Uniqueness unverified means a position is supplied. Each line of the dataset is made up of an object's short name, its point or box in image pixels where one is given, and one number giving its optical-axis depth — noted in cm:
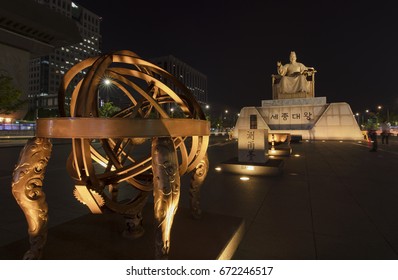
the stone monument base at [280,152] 1435
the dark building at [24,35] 4149
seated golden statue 3444
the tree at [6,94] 2325
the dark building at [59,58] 9714
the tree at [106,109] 4650
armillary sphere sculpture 222
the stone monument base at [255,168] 828
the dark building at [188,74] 11625
